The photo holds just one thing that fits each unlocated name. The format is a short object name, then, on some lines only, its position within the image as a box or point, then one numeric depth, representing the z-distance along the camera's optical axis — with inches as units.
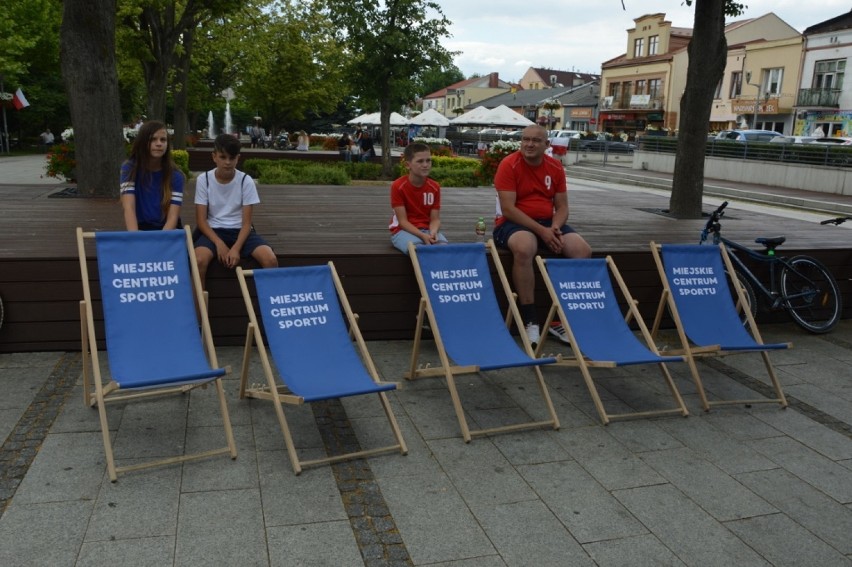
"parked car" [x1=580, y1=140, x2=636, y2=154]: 1530.5
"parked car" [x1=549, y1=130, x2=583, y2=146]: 1806.3
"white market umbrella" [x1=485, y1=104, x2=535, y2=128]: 1398.9
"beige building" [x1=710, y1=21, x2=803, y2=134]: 1916.8
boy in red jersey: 234.1
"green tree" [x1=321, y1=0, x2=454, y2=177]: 895.7
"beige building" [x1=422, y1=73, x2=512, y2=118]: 4547.2
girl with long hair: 209.3
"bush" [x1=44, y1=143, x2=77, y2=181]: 528.7
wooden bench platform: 216.8
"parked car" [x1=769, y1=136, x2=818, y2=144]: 1300.4
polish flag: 1384.1
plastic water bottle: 277.1
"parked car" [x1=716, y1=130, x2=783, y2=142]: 1423.5
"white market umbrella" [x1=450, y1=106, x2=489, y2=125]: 1482.5
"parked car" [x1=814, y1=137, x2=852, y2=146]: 1295.9
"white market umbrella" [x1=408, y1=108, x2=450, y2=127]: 1489.9
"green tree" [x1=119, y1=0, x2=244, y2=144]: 668.7
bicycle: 273.0
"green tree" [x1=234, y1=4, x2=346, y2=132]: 1198.3
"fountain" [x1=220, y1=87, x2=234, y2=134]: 1542.8
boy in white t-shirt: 217.8
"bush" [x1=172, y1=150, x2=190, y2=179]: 698.2
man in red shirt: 239.8
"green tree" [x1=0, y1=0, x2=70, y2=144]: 1221.1
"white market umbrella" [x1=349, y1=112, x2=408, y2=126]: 1464.1
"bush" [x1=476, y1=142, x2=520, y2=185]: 747.4
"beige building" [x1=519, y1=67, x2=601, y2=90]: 4379.9
